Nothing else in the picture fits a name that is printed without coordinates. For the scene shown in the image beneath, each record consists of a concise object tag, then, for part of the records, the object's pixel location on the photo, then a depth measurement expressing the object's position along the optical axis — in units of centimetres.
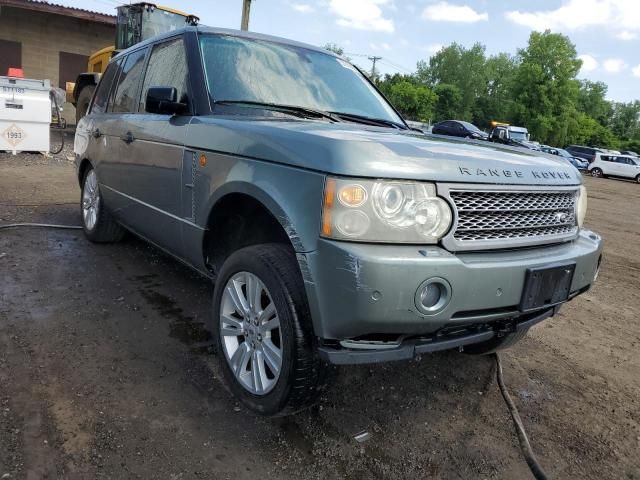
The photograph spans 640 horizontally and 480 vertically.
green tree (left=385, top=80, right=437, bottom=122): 6271
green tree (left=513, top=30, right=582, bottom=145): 6425
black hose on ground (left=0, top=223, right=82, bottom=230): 548
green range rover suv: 206
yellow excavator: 1293
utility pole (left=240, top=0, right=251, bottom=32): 1659
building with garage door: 1903
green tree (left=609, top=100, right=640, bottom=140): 8562
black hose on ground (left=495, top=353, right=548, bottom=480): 234
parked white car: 3269
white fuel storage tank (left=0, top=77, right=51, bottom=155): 1035
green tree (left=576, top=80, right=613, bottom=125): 8388
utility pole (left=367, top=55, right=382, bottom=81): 8300
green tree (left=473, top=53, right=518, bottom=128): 8386
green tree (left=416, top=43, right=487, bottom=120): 9369
